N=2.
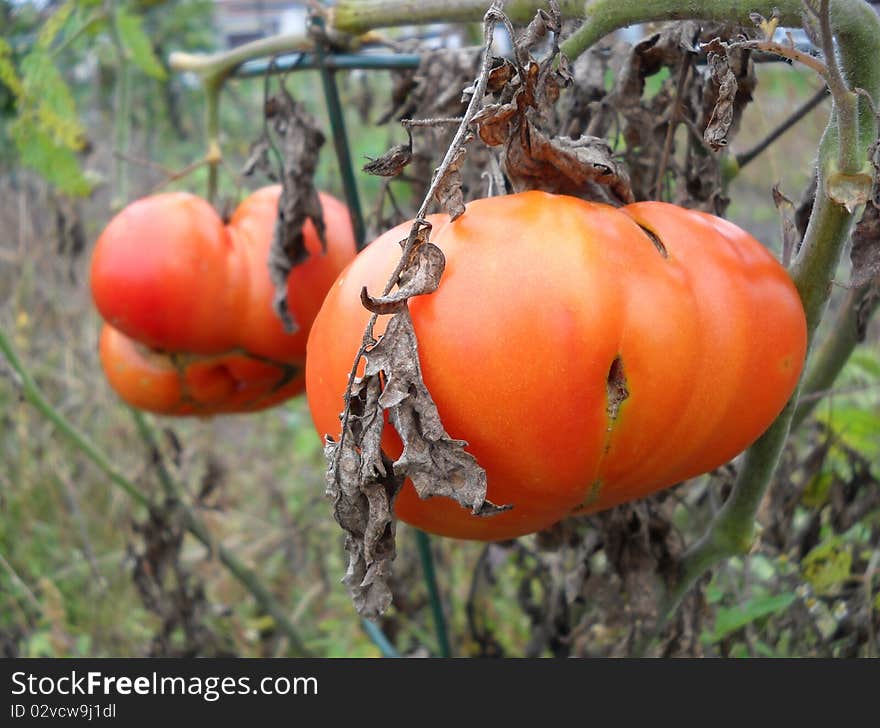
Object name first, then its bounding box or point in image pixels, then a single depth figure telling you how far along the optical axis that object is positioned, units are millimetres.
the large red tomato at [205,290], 435
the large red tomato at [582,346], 261
